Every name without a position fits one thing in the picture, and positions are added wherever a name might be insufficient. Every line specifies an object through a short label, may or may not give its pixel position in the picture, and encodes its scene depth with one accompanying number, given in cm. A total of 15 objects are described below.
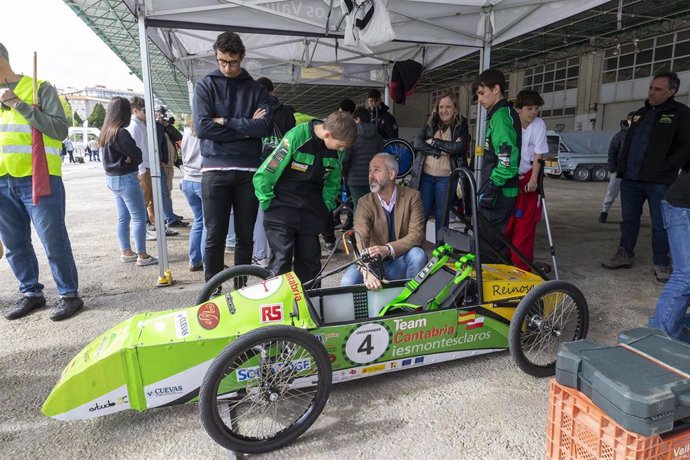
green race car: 183
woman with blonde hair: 412
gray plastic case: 121
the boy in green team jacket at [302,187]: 264
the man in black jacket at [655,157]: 395
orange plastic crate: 125
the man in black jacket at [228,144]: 306
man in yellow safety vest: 298
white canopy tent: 390
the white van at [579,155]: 1536
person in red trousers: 393
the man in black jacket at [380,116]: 579
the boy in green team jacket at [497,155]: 334
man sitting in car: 290
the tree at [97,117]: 8906
